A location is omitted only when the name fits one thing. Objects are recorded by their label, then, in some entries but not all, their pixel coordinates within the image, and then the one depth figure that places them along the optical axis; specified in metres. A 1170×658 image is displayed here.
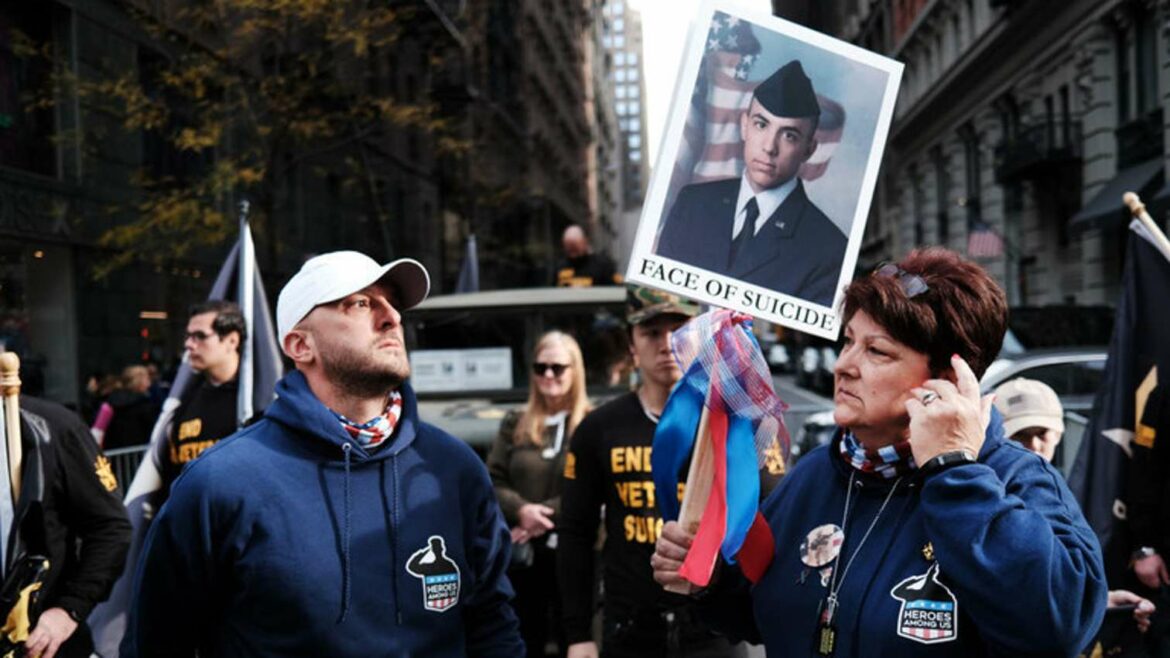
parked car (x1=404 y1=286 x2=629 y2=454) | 7.28
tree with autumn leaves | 10.84
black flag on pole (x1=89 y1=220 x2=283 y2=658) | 5.07
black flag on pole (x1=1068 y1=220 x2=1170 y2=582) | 4.48
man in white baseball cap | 2.63
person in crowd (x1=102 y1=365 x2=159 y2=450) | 8.52
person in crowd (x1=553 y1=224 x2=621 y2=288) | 9.42
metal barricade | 7.48
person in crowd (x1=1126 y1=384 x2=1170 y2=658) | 4.34
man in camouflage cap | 3.91
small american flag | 31.80
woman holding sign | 2.08
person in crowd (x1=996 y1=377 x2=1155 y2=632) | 4.15
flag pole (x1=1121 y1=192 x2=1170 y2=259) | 4.41
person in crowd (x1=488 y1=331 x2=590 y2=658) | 5.46
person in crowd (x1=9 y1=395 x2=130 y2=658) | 3.58
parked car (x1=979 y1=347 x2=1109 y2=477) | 8.46
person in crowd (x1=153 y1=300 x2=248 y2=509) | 5.42
